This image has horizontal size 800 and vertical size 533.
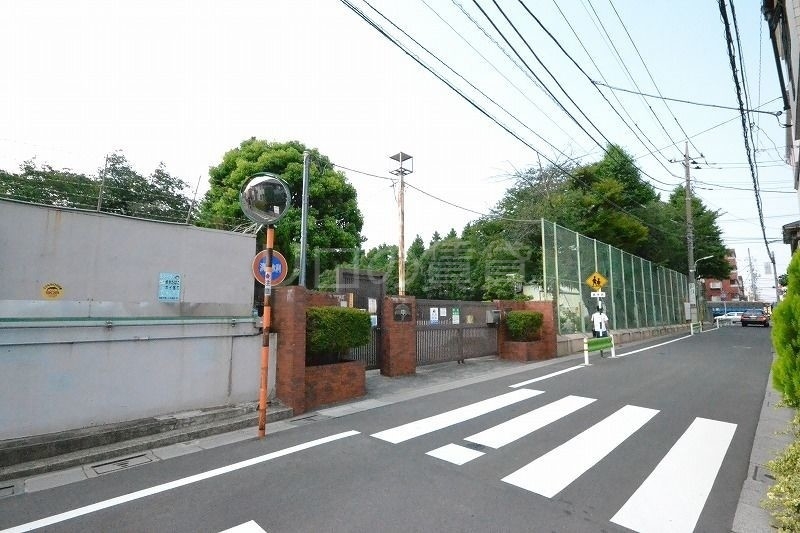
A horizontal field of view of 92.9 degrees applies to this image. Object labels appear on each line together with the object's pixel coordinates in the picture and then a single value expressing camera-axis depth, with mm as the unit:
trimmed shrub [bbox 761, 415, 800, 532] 2672
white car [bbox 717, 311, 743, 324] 42300
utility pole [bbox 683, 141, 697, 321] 28384
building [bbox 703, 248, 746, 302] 78125
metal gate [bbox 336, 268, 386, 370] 9773
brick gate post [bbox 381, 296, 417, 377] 9672
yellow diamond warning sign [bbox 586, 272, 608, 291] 15383
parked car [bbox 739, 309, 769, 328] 31709
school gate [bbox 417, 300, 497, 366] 10945
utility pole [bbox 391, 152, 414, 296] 14298
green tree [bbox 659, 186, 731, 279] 39656
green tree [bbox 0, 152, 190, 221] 5523
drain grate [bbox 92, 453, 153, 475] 4195
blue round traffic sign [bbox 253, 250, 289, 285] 6168
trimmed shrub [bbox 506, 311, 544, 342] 12844
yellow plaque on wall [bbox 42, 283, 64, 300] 5090
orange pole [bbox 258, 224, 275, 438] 5238
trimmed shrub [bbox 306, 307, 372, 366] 6922
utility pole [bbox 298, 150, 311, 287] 12742
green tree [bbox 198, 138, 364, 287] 19391
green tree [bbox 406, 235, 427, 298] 38656
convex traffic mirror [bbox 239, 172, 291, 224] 5457
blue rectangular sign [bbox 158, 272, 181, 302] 6094
